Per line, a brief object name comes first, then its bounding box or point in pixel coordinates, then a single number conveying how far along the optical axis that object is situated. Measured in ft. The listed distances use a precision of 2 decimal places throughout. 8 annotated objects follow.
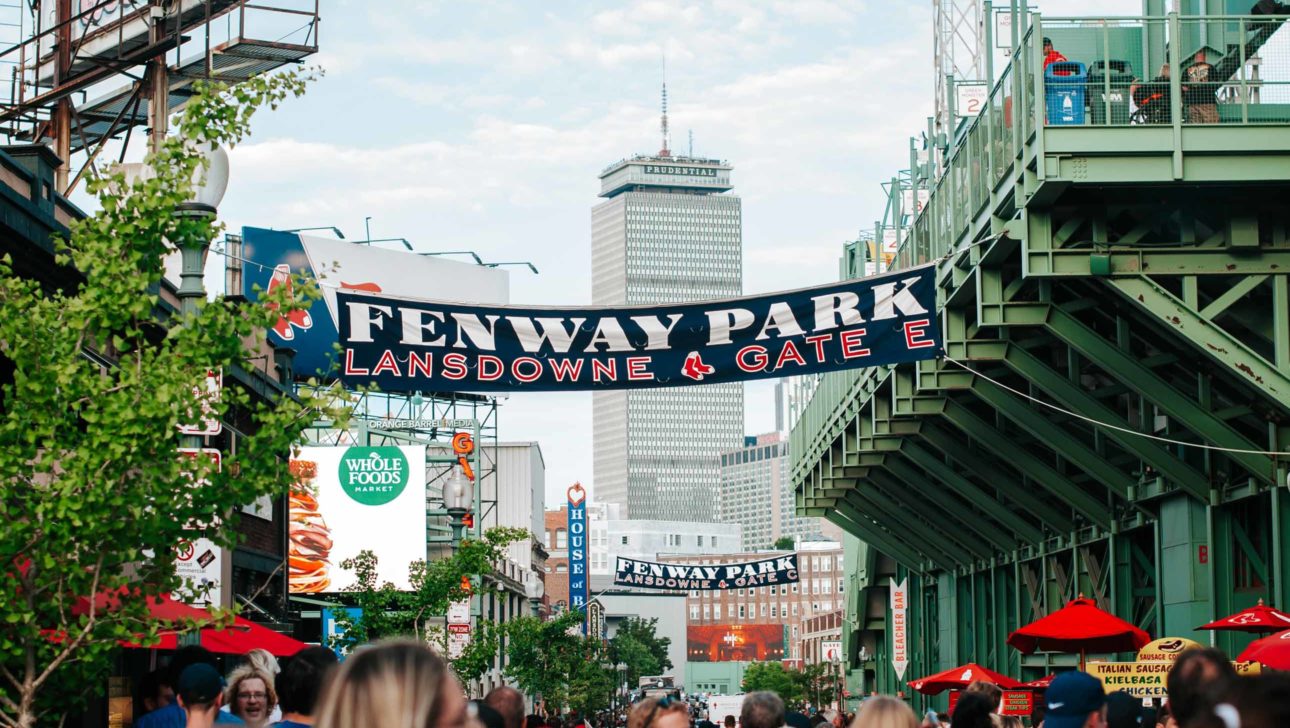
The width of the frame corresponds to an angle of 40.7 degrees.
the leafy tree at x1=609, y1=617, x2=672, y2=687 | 481.46
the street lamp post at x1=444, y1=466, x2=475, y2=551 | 113.19
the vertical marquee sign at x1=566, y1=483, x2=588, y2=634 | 350.84
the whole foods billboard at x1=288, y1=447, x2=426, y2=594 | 163.84
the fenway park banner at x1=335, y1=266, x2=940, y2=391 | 66.54
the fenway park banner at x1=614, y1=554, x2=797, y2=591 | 221.66
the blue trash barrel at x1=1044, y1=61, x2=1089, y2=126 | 61.36
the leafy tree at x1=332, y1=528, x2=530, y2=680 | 114.21
